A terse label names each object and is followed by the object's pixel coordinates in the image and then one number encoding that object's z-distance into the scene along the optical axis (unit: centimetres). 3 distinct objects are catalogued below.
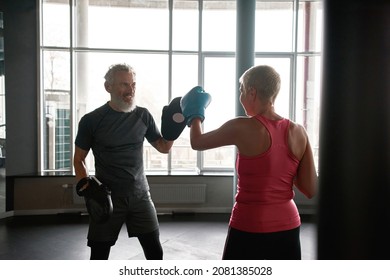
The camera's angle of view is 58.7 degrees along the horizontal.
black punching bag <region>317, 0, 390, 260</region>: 40
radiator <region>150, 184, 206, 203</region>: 421
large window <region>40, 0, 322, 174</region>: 432
